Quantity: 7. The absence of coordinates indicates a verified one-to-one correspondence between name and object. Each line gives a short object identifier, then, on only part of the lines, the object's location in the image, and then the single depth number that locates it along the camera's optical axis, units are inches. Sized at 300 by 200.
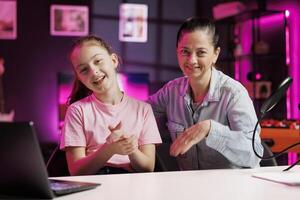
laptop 33.2
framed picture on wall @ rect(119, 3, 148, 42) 194.5
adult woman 63.6
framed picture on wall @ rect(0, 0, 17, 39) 183.5
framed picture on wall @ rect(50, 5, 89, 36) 187.6
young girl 60.7
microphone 49.6
